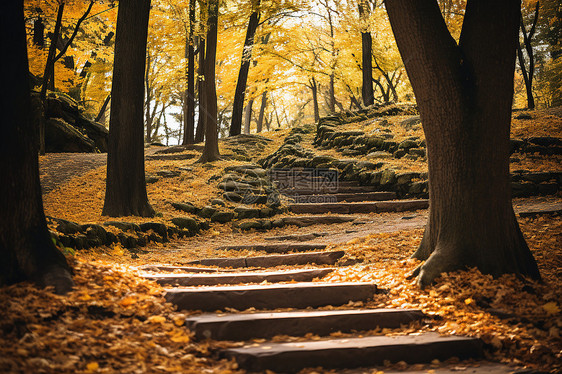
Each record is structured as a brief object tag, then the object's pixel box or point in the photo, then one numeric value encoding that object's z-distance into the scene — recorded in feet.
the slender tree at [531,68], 56.75
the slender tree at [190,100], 48.31
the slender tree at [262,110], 89.72
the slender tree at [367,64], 59.11
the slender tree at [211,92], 42.16
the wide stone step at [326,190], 35.55
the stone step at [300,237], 24.24
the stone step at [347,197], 33.30
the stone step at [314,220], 28.58
